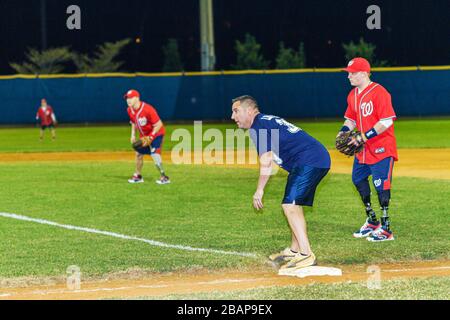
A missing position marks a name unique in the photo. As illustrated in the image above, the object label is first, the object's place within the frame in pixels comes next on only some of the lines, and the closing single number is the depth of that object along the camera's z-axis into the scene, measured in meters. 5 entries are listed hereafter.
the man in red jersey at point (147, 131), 18.41
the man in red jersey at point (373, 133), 10.98
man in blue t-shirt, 9.10
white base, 9.30
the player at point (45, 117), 34.16
